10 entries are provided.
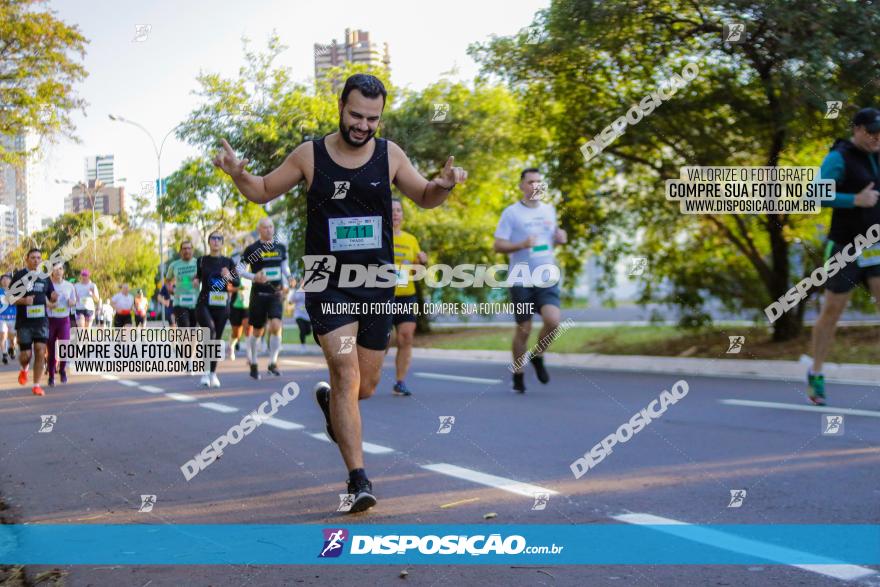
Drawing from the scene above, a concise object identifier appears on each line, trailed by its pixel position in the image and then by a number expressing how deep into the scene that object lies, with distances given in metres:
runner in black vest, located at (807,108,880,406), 5.71
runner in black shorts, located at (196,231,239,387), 11.34
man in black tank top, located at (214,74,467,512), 4.45
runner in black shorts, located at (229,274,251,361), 14.60
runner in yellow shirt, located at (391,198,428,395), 9.52
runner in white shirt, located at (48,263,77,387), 9.31
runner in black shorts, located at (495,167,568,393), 9.01
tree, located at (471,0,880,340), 11.01
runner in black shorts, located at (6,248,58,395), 10.44
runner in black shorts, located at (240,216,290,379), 11.68
